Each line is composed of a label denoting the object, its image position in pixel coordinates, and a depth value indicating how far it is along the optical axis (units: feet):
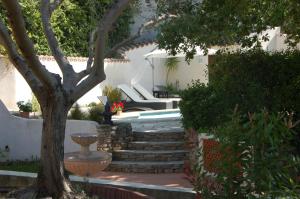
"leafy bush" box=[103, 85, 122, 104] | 77.88
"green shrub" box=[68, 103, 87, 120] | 52.18
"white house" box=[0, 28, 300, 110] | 70.44
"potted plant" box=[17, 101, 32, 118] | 64.02
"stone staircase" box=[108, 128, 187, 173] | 43.98
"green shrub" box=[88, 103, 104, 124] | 52.19
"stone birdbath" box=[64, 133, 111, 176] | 31.48
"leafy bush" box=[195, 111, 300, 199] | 16.03
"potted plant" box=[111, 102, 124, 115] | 67.93
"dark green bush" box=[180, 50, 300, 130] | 39.04
